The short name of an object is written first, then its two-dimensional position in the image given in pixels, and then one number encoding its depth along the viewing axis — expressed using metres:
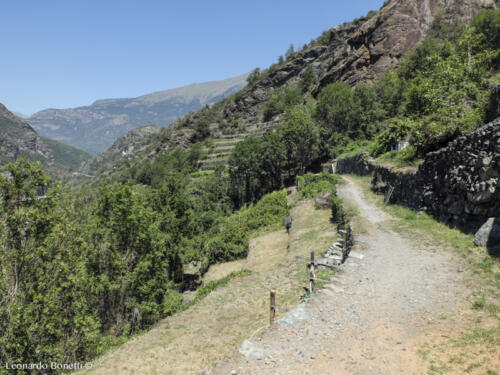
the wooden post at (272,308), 9.34
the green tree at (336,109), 61.72
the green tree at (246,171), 61.18
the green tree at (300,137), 57.25
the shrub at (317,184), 35.78
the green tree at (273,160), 58.34
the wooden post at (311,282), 12.56
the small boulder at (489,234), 11.62
